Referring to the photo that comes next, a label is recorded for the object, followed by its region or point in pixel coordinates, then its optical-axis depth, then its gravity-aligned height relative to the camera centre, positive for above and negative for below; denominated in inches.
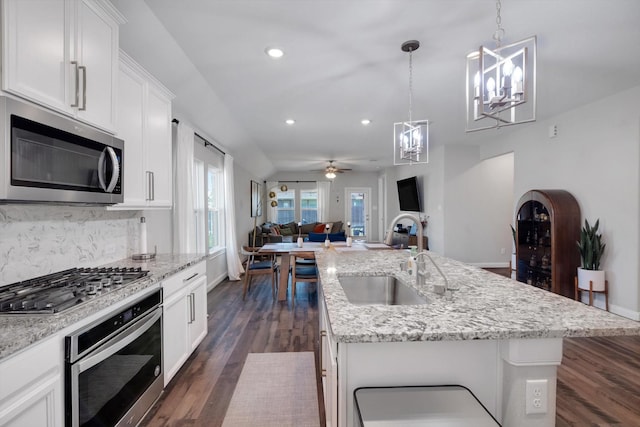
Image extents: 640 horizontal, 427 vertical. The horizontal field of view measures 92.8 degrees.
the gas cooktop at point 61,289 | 48.4 -14.9
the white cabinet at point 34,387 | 37.7 -23.8
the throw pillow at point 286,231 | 374.6 -24.3
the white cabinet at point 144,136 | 81.0 +22.1
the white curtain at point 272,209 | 415.2 +3.5
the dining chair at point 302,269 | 163.3 -31.4
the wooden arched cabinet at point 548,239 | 153.3 -14.9
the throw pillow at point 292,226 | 387.9 -18.7
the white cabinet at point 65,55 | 47.3 +28.5
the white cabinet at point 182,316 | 82.5 -32.0
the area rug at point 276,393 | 75.0 -51.0
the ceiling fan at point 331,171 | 306.1 +41.4
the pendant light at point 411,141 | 121.0 +28.6
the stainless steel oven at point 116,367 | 48.7 -29.6
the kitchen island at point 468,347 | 38.8 -18.8
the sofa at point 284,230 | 304.2 -22.4
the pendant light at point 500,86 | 61.9 +26.9
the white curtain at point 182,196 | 135.5 +7.0
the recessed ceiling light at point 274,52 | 96.8 +51.6
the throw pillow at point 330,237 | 245.0 -21.3
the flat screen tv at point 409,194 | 300.5 +17.7
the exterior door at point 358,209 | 420.2 +3.6
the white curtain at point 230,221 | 216.1 -6.7
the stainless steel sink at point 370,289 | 74.0 -19.0
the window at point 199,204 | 176.2 +4.4
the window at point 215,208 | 209.3 +2.6
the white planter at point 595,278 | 141.2 -31.1
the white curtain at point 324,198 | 414.0 +18.5
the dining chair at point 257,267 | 174.4 -32.9
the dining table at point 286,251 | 169.9 -22.2
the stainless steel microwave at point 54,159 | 46.3 +9.7
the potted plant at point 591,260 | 141.4 -22.7
